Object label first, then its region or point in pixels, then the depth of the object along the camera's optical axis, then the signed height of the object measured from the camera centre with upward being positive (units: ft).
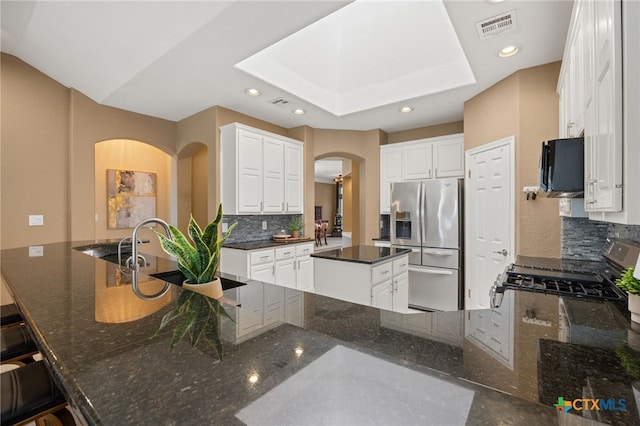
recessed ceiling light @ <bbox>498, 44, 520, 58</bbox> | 8.13 +4.47
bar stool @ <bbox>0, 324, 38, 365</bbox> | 4.59 -2.09
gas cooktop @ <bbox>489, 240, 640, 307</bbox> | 4.77 -1.30
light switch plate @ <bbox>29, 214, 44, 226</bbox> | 11.14 -0.25
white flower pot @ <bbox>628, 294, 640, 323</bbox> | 3.34 -1.10
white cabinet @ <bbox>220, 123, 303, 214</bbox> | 12.70 +1.88
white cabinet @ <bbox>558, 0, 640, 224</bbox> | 3.23 +1.30
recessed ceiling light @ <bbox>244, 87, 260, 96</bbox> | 11.18 +4.62
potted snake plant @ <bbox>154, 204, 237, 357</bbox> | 2.28 -0.93
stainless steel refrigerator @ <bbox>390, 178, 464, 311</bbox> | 12.35 -1.22
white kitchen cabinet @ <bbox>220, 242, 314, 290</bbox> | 12.12 -2.27
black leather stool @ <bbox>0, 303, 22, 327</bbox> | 5.49 -1.92
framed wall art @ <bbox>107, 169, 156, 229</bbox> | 16.16 +0.88
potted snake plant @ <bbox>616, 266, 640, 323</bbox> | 3.31 -0.89
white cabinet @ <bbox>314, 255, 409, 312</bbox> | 8.54 -2.14
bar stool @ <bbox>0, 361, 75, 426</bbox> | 3.00 -1.93
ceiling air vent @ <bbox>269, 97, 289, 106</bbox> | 12.16 +4.62
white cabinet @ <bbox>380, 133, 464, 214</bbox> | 13.78 +2.50
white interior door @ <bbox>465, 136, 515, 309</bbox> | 9.77 -0.20
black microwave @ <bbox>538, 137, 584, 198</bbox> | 5.15 +0.79
